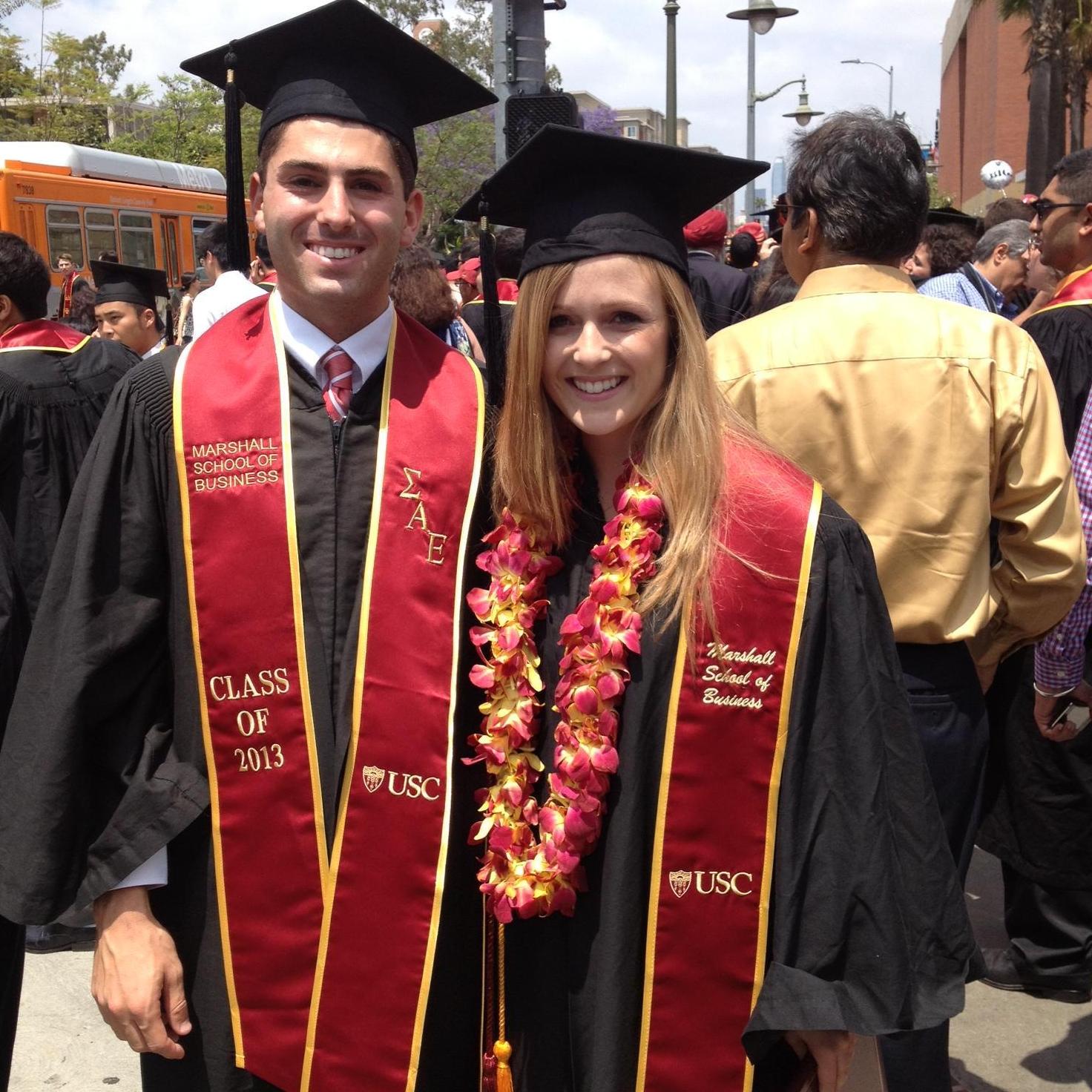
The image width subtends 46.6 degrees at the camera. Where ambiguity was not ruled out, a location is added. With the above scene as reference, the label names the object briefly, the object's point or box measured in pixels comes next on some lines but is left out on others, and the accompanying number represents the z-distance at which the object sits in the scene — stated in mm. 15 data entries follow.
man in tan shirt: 2639
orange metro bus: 15117
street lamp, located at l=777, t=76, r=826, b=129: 25594
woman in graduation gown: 1912
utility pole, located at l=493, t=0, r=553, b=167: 6848
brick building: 38938
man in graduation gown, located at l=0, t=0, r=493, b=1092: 2037
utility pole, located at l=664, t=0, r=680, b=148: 15477
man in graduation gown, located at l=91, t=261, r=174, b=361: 7109
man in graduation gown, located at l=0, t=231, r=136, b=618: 4660
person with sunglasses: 3396
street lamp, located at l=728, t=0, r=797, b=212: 16203
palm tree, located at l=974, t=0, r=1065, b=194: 18141
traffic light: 6551
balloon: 10359
